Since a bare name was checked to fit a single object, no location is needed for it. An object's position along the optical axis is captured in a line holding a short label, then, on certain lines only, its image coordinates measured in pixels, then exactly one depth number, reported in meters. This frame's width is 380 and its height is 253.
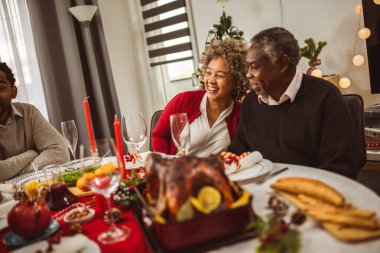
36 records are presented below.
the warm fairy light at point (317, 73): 2.59
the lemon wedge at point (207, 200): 0.73
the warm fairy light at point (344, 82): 2.66
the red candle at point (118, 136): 1.10
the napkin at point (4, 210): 1.00
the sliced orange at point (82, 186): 1.20
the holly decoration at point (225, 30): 3.09
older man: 1.35
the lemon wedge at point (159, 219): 0.70
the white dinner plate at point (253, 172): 1.07
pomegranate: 0.85
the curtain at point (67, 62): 3.23
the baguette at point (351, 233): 0.65
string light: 2.48
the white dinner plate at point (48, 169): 1.35
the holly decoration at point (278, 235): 0.59
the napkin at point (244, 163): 1.14
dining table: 0.66
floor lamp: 3.26
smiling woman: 1.99
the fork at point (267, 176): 1.06
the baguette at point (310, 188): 0.79
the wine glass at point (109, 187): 0.85
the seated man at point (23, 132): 1.96
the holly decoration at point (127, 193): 0.99
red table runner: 0.78
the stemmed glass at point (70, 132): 1.46
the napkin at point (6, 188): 1.27
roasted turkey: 0.72
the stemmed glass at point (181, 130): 1.14
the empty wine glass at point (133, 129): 1.23
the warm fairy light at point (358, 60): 2.57
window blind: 3.96
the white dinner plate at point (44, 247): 0.74
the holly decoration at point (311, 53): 2.61
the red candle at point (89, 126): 1.29
